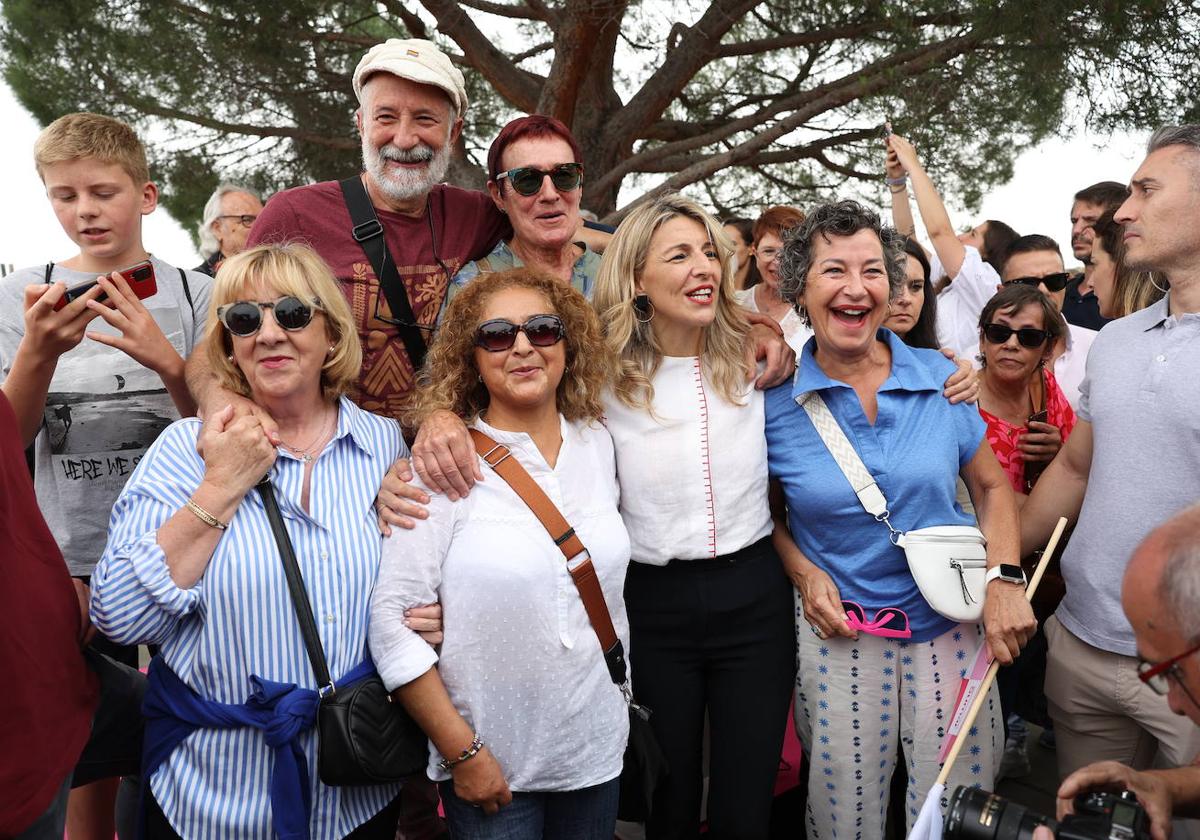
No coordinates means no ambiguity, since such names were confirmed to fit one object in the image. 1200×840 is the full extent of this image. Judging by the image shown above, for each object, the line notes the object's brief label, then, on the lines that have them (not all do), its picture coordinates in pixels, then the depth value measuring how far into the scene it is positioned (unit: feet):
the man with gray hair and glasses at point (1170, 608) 5.26
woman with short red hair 9.39
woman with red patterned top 10.32
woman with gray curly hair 8.19
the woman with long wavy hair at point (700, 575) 8.18
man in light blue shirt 7.78
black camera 5.56
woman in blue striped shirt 6.24
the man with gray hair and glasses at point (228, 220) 17.79
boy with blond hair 8.48
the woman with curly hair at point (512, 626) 6.72
